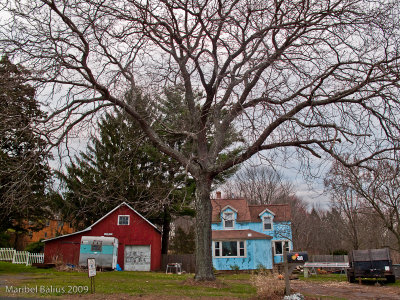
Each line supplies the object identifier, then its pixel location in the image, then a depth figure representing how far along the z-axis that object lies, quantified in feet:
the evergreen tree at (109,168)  86.58
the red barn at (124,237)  88.38
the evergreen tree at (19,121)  32.76
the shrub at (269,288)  32.40
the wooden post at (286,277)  31.37
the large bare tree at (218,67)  34.50
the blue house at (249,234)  94.43
